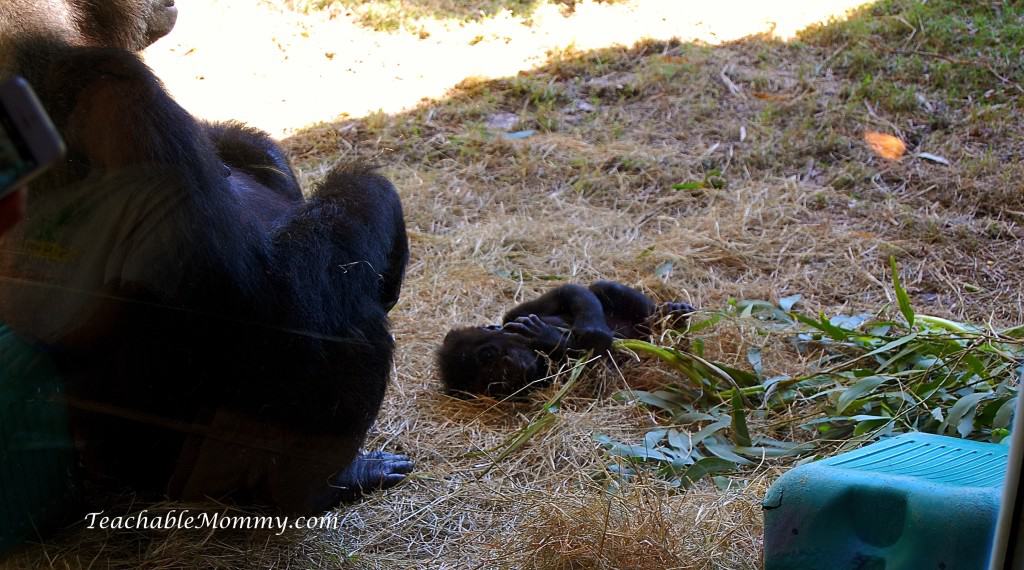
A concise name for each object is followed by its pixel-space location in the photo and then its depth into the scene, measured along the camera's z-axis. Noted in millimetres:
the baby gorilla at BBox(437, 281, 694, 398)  2912
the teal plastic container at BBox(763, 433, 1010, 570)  1370
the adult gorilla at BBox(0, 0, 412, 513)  1561
